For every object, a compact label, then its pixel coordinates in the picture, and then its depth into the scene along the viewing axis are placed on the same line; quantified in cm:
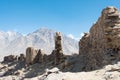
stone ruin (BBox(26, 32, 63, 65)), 4063
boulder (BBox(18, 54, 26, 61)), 4997
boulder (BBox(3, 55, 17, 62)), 5579
